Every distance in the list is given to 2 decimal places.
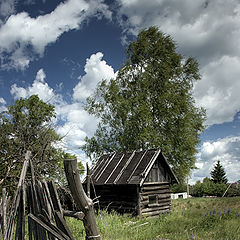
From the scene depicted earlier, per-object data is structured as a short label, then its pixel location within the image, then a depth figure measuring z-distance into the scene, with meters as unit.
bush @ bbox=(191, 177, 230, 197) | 34.33
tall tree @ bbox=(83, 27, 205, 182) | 22.94
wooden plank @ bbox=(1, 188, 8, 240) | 6.02
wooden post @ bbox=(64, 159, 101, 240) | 4.41
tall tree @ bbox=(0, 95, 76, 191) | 10.02
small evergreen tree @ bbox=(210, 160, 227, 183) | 43.00
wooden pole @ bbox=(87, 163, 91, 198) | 6.03
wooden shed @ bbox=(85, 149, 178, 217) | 15.79
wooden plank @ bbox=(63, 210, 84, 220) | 4.48
